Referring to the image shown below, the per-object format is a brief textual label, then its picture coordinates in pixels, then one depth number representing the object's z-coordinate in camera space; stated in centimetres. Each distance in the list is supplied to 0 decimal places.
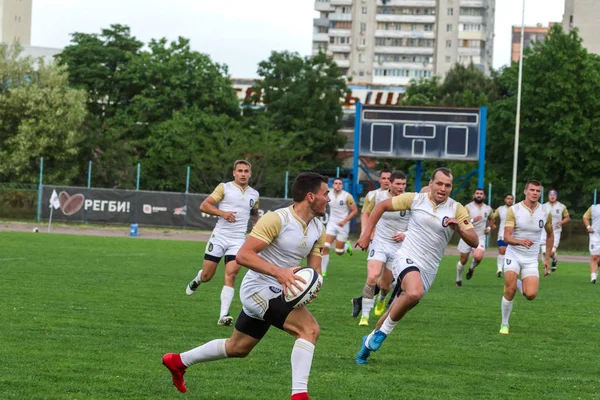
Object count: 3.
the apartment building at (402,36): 15750
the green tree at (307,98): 7850
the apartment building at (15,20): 10732
